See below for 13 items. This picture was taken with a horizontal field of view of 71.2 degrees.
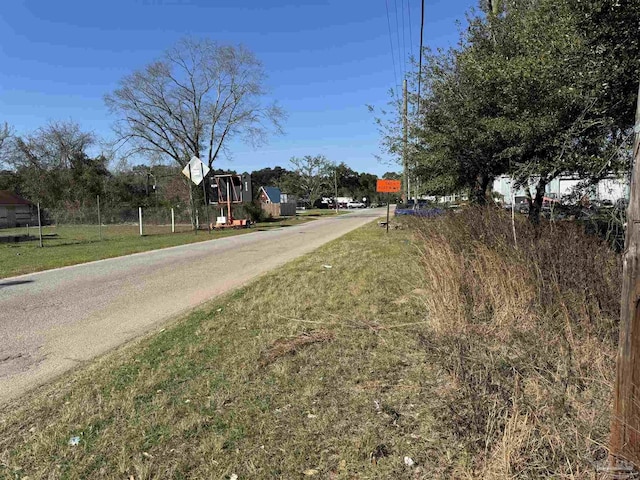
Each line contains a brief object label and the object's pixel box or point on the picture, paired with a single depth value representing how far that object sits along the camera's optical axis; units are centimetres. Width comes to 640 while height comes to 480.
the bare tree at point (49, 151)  5644
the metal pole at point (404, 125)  1440
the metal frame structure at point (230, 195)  3061
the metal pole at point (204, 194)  3345
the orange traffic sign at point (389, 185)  1917
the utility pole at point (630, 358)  180
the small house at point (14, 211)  4284
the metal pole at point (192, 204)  3040
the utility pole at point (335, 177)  8798
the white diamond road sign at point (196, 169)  2503
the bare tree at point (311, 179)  8562
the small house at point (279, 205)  5081
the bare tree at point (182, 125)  3177
